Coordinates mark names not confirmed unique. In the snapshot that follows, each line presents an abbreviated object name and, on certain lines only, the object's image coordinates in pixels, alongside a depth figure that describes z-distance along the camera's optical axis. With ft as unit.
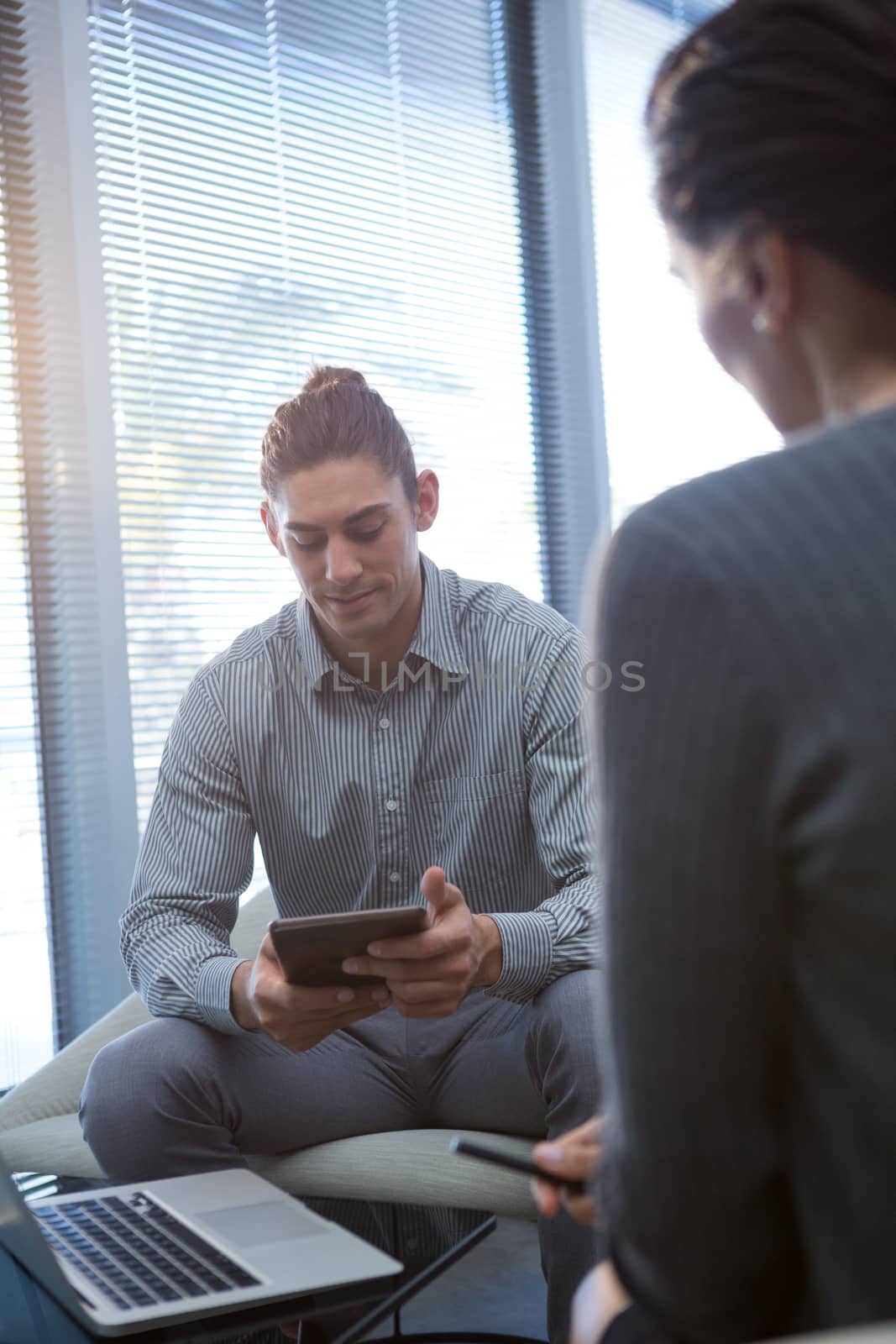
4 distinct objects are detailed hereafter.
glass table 3.15
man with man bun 5.21
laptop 3.12
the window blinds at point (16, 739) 7.77
